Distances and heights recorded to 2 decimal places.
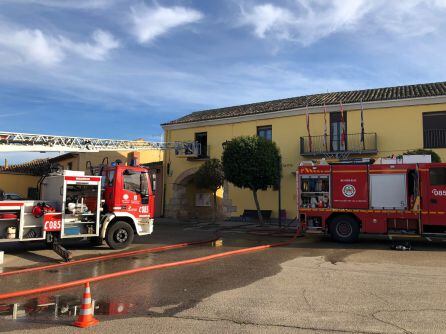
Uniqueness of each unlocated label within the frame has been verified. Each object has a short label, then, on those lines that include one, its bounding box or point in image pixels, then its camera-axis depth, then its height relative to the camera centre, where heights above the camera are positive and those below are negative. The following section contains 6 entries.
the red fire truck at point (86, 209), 11.02 -0.17
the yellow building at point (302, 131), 21.62 +4.22
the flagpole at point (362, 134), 22.55 +3.75
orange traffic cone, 5.68 -1.52
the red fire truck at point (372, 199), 13.98 +0.20
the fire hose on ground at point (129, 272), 7.48 -1.51
